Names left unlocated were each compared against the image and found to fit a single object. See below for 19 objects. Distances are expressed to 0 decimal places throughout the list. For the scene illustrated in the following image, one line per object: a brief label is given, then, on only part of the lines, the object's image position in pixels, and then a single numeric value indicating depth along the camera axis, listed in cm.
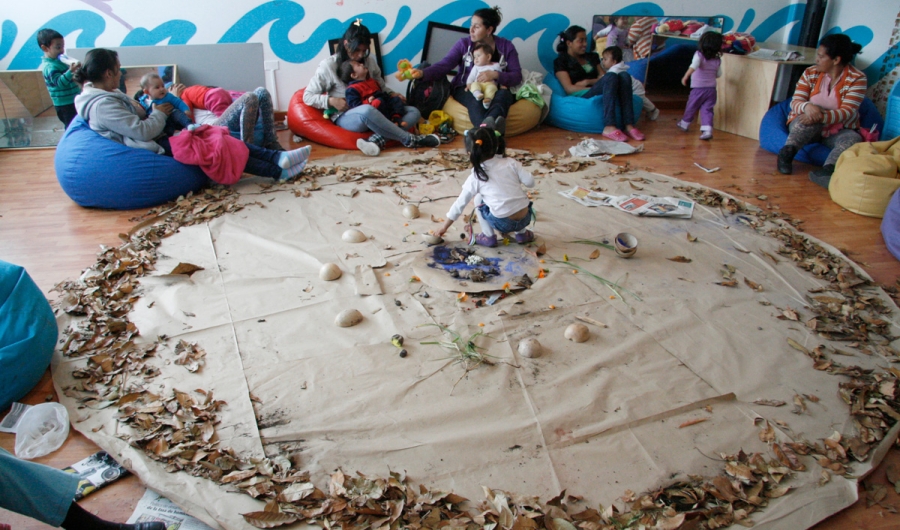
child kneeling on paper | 300
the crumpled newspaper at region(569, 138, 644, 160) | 500
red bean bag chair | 502
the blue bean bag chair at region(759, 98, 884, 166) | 475
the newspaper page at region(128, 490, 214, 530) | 178
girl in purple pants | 554
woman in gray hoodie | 350
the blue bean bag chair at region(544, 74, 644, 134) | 558
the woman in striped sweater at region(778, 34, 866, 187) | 449
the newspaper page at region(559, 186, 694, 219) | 379
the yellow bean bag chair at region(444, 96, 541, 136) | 539
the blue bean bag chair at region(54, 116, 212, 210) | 367
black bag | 559
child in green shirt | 451
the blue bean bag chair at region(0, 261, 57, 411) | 213
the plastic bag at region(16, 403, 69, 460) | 201
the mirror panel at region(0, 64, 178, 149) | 506
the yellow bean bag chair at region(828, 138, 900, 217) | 376
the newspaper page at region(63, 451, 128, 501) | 188
